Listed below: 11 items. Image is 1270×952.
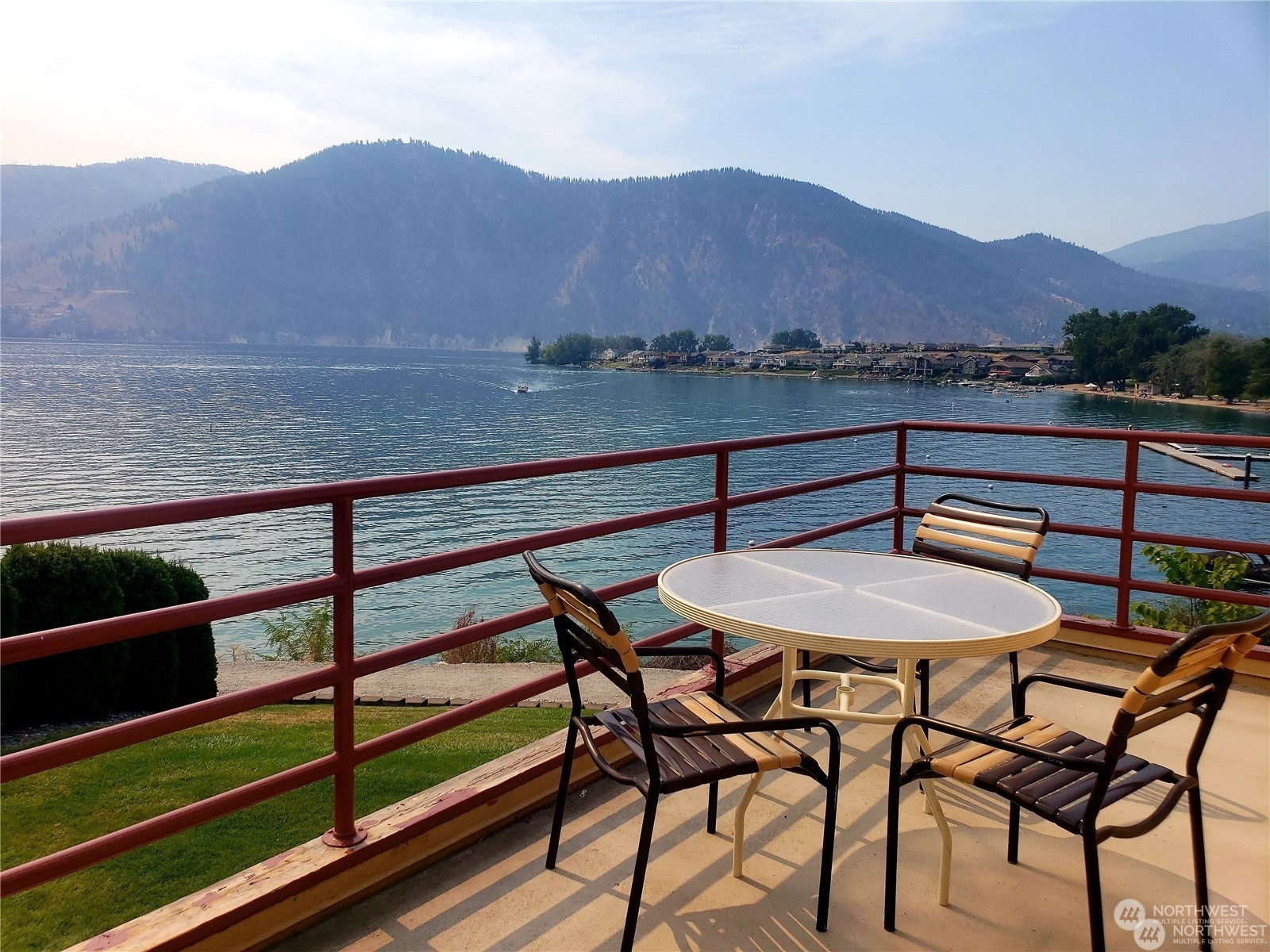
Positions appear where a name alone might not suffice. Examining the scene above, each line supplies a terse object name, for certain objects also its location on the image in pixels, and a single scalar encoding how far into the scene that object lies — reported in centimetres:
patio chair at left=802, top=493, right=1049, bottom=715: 353
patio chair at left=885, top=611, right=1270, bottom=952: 186
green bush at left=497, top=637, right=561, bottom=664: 1361
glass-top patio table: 234
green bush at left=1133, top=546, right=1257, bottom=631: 701
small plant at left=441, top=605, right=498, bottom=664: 1214
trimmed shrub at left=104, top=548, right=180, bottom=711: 798
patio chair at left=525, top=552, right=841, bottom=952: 202
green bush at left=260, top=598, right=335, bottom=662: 1381
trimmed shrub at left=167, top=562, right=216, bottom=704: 851
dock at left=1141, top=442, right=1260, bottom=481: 4291
